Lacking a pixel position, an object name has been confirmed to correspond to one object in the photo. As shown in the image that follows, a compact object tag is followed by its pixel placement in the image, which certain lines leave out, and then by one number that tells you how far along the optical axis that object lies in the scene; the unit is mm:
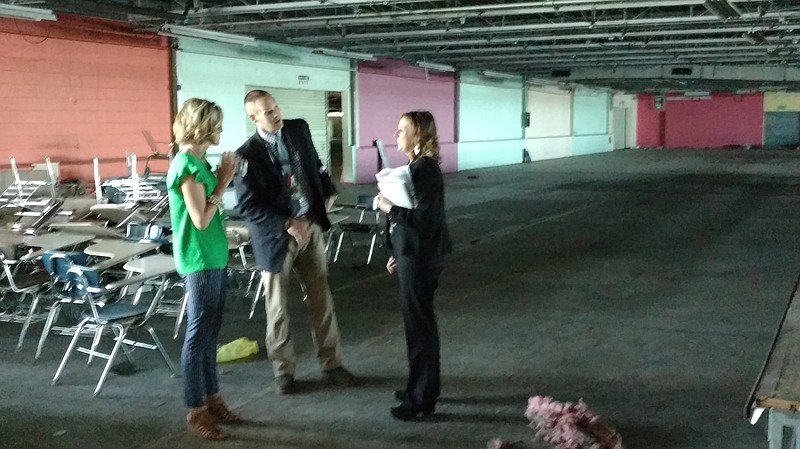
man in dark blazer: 3961
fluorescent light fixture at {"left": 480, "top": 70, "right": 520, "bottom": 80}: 22678
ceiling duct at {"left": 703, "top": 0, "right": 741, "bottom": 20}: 10562
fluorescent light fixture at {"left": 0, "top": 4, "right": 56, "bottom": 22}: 9172
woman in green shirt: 3391
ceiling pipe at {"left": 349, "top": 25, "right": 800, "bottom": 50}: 13188
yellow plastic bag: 4848
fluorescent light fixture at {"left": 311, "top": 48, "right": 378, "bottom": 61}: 15604
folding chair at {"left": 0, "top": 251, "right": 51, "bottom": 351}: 5141
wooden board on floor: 2807
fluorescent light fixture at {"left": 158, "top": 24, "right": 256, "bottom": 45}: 11578
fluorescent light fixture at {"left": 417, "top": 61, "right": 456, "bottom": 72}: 18797
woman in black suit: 3650
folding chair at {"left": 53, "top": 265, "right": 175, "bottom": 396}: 4215
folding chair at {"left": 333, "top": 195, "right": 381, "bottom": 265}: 7883
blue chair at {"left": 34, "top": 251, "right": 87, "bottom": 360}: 4461
